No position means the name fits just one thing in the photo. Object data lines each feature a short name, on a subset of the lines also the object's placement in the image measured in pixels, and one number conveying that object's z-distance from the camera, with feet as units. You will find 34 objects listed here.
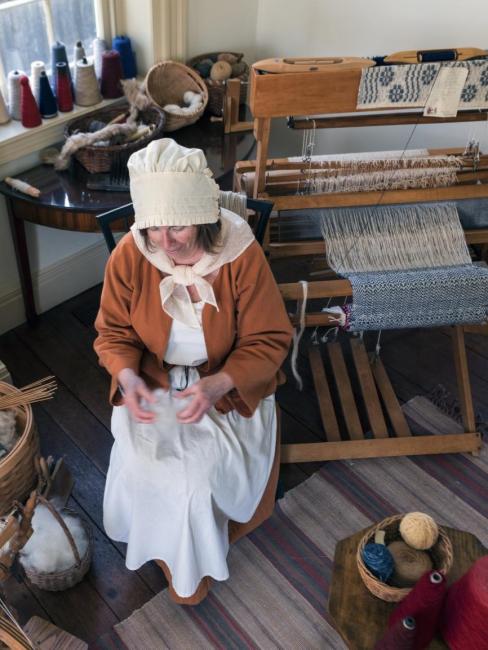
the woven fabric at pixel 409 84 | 6.12
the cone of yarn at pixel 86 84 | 8.39
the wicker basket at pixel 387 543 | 5.12
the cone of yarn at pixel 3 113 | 8.01
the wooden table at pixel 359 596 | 5.13
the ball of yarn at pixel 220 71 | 9.11
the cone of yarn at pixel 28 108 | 7.90
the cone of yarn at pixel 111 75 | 8.63
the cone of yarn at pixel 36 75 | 8.13
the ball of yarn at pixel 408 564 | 5.21
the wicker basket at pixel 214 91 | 9.09
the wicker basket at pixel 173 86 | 8.76
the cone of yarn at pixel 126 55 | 8.77
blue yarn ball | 5.17
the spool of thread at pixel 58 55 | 8.17
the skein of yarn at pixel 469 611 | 4.37
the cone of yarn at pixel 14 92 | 7.98
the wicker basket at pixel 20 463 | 5.98
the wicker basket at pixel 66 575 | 6.56
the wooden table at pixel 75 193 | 7.70
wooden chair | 6.53
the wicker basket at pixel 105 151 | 7.88
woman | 5.88
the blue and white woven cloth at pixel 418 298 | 6.79
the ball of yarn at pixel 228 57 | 9.46
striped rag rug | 6.56
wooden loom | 6.07
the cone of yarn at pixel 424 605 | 4.33
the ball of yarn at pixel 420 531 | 5.24
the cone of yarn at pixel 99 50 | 8.77
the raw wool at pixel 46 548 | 6.54
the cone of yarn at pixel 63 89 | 8.21
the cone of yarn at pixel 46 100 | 8.13
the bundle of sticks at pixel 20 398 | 6.27
